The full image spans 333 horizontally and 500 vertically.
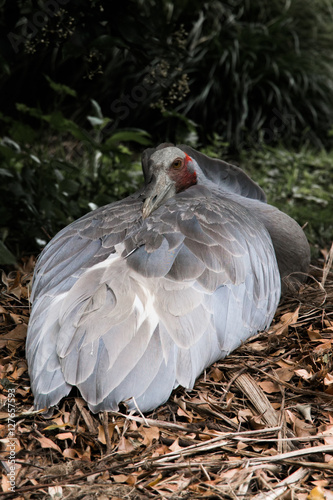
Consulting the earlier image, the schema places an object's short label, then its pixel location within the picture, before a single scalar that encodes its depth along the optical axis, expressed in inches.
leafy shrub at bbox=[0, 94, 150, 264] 373.1
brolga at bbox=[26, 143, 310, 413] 203.2
